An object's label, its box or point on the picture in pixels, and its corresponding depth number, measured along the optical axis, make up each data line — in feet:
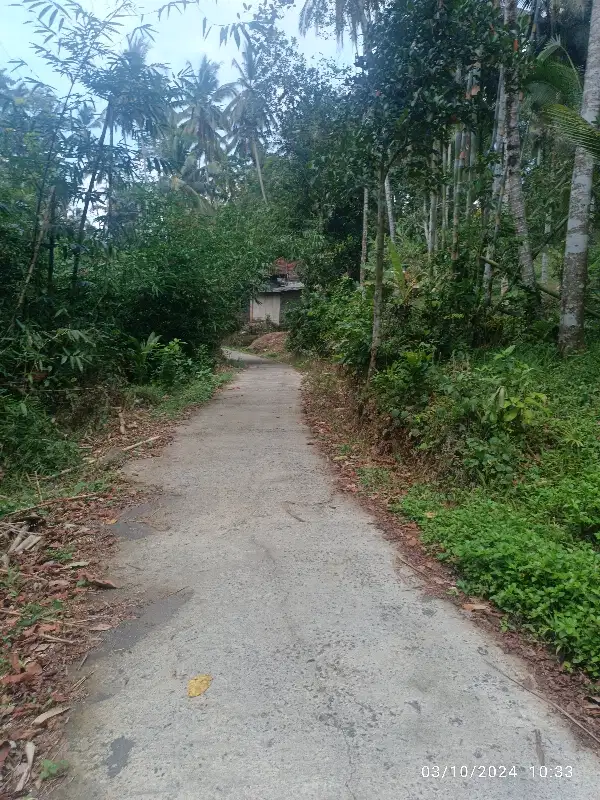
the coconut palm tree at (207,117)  111.45
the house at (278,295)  97.25
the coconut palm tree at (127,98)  21.95
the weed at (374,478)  18.05
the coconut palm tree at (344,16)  44.78
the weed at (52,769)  7.31
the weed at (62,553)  13.41
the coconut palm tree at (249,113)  68.44
